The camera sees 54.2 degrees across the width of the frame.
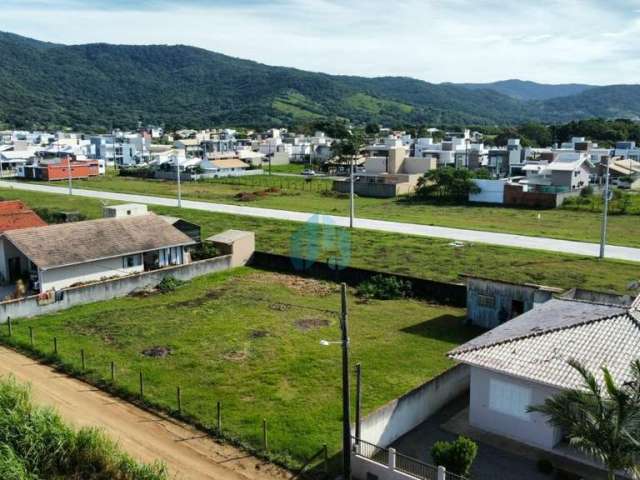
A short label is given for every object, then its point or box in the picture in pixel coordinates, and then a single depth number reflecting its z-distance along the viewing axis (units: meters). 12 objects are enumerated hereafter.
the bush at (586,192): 61.39
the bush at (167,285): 31.53
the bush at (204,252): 36.25
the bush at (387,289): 30.34
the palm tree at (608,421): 11.09
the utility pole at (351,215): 46.28
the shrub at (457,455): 13.90
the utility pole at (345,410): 12.71
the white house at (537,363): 15.88
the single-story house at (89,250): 29.97
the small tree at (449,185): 61.59
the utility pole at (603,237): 35.92
